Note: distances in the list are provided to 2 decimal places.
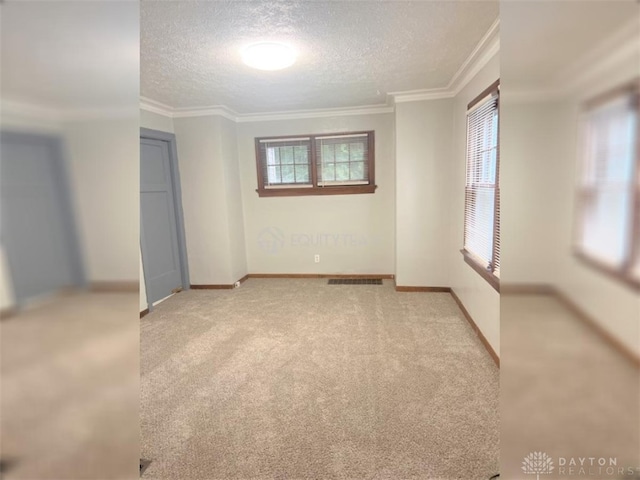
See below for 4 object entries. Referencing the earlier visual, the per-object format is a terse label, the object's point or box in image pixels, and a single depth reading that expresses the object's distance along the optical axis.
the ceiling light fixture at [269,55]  2.12
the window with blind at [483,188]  2.27
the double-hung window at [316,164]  4.24
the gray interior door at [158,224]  3.55
